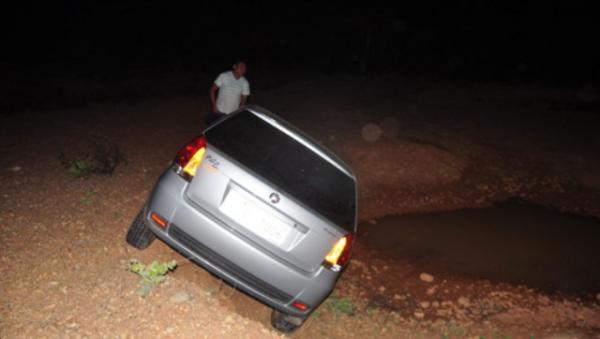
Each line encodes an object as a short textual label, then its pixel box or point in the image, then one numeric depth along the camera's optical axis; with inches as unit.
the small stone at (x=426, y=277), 205.6
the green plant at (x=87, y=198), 202.1
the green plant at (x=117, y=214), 194.0
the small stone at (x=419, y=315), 179.0
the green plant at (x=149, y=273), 142.4
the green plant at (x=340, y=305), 170.9
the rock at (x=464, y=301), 189.6
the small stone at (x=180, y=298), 145.4
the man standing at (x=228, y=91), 247.8
